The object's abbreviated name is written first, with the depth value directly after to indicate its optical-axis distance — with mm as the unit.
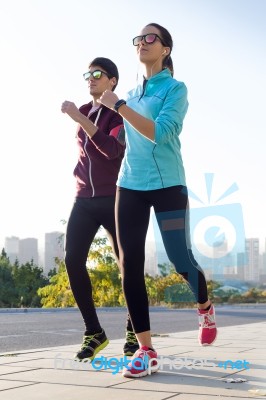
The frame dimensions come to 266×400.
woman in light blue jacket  3754
